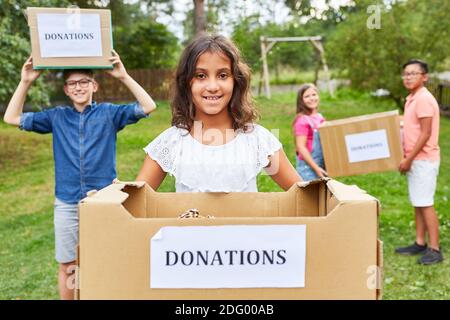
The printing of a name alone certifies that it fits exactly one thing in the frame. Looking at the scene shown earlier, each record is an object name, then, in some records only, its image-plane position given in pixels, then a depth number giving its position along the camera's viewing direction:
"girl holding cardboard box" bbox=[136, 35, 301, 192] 1.95
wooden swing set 17.38
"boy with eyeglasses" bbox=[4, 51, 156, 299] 3.17
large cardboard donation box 1.23
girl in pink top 4.73
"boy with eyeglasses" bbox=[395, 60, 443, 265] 4.53
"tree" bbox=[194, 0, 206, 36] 14.18
